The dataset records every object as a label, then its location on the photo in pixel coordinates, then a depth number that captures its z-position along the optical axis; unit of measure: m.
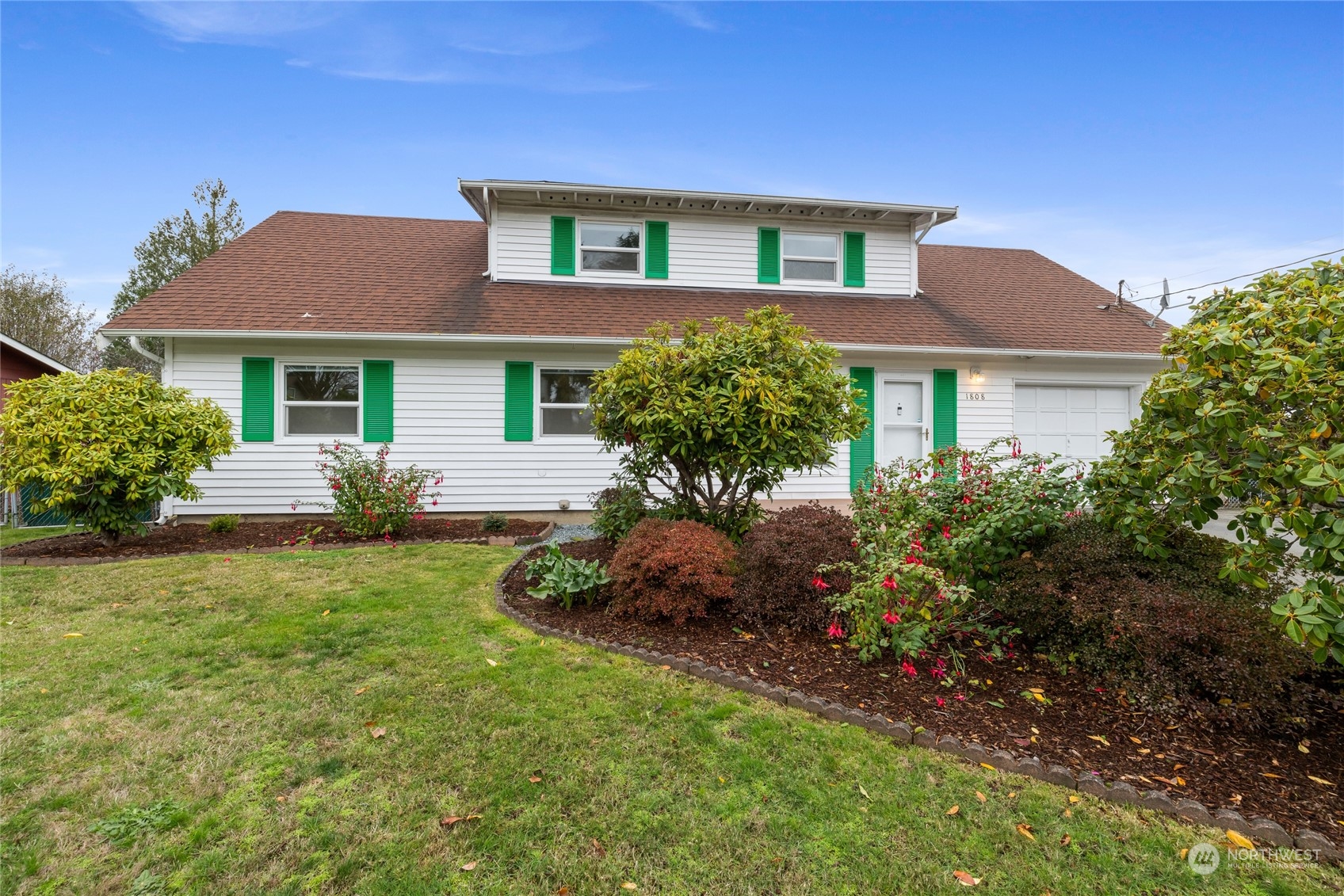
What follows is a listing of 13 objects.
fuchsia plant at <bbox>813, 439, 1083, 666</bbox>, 3.63
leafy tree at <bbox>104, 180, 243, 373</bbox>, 24.53
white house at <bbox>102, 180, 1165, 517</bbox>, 9.16
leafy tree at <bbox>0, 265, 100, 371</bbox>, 23.50
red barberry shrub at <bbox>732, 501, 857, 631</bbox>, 4.37
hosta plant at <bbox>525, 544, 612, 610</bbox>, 4.91
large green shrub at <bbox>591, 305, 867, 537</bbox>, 5.18
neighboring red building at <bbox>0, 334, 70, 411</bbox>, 12.83
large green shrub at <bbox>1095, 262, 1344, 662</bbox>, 2.48
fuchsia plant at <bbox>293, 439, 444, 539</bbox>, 7.83
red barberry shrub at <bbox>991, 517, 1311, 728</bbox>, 2.88
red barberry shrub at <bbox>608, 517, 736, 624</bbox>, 4.41
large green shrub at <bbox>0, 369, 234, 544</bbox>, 6.68
